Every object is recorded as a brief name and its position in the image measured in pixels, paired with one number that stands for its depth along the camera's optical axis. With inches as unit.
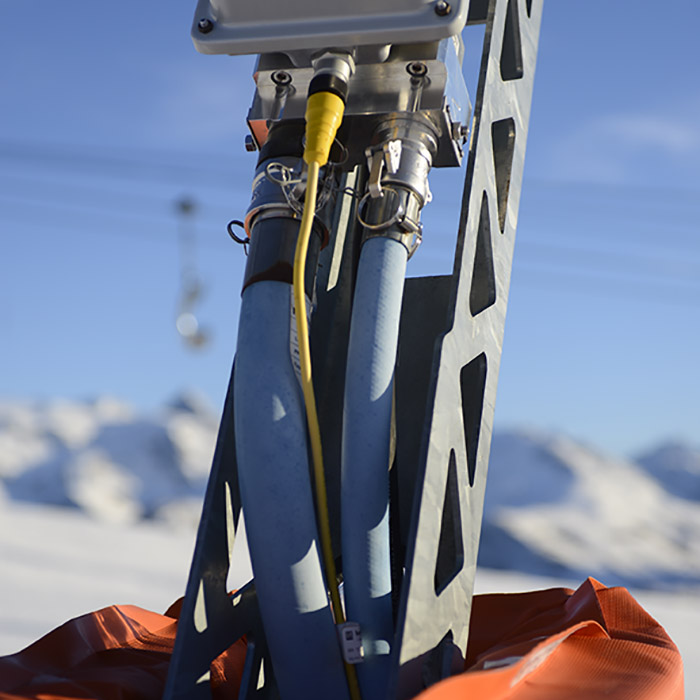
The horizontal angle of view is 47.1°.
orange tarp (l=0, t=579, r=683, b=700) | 41.2
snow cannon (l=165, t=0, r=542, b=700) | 43.0
